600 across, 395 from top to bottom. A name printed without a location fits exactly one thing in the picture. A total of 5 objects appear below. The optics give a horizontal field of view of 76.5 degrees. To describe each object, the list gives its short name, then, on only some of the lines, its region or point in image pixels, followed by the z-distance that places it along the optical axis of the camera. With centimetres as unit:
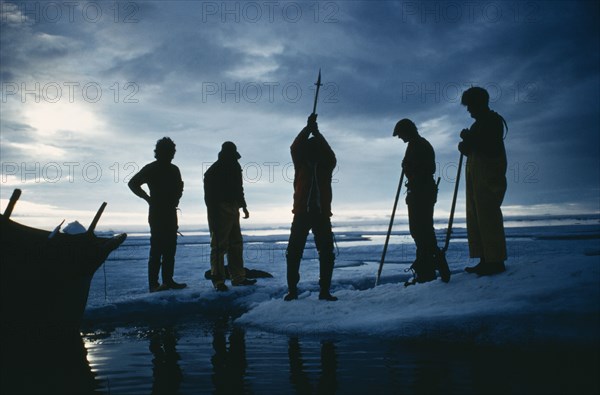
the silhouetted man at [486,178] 401
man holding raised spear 482
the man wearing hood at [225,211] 625
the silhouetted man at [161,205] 613
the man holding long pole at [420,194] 484
